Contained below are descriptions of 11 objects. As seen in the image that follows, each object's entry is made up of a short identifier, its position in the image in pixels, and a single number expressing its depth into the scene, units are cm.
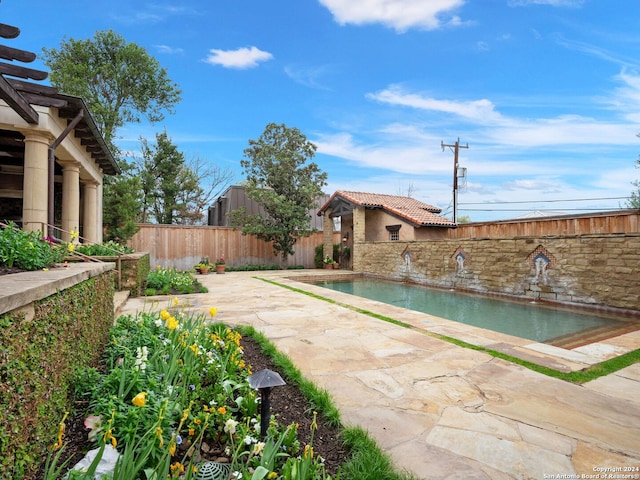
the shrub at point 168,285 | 685
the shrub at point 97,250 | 592
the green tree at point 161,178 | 1591
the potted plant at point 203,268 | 1213
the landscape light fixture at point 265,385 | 161
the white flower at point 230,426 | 157
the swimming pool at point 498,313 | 500
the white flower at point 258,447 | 144
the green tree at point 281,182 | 1347
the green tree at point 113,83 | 1102
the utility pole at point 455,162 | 1638
